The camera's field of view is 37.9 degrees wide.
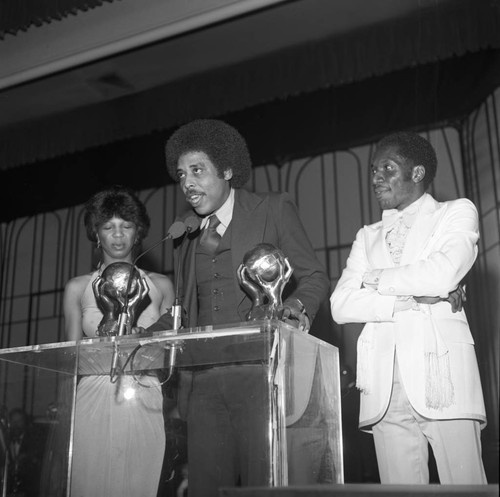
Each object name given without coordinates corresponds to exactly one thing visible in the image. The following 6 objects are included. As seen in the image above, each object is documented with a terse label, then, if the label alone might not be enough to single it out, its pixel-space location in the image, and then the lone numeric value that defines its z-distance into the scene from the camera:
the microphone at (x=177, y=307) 2.35
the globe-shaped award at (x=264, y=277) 2.46
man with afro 2.17
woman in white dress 2.33
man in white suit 2.49
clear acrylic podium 2.15
